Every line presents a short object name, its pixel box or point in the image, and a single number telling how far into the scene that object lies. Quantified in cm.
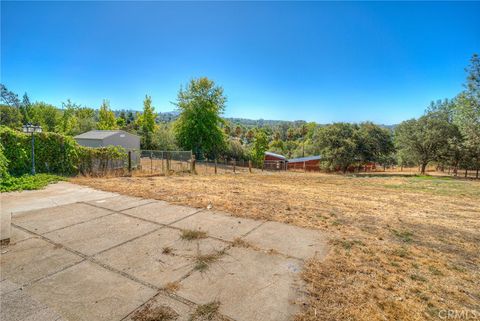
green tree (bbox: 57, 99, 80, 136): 3165
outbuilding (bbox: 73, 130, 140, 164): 1672
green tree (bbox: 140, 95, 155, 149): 3508
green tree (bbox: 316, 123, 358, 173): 2656
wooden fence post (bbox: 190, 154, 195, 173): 1406
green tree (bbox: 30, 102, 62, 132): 3670
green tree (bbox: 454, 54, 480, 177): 1738
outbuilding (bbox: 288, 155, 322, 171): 3575
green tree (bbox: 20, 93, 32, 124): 3947
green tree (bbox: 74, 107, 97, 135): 3092
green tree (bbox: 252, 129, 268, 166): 3457
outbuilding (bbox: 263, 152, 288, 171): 4137
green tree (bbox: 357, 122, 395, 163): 2789
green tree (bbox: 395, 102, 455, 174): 2272
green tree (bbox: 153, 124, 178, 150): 2850
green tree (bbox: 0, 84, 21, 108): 4100
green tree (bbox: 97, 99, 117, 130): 3403
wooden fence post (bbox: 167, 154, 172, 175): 1305
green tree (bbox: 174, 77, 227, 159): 2733
